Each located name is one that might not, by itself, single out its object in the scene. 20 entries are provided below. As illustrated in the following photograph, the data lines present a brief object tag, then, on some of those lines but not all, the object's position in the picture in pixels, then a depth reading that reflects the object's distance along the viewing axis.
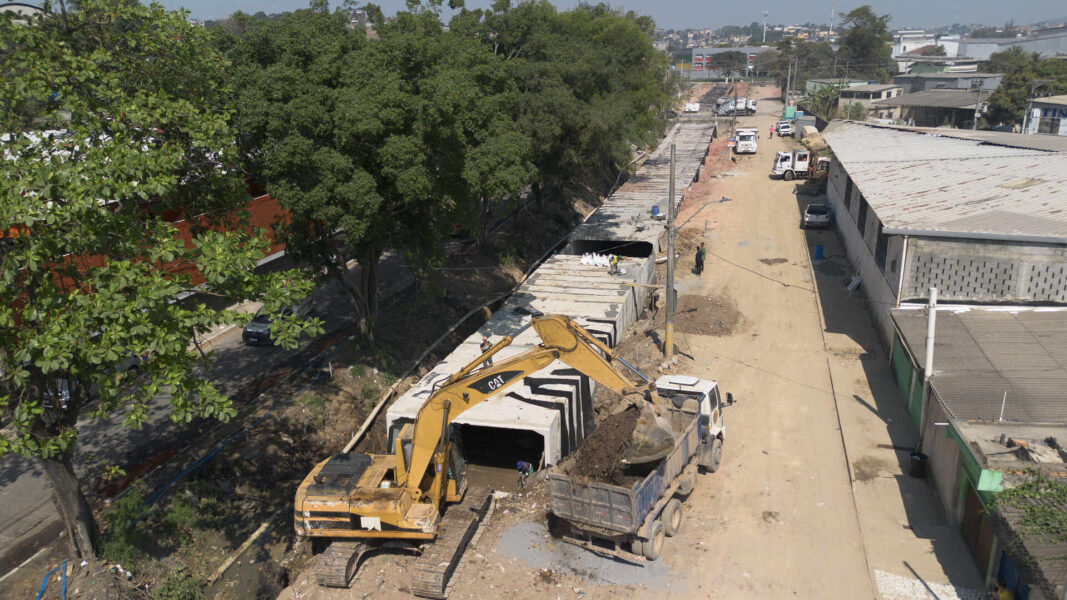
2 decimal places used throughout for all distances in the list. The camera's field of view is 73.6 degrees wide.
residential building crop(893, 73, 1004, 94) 94.69
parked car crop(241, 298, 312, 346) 24.89
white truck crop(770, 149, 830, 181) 51.41
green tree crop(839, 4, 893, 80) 129.88
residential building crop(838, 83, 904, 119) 87.81
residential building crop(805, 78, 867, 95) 93.81
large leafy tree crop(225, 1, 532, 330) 18.16
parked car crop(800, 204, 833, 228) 39.25
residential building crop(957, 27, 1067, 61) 168.56
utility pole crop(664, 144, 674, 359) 23.00
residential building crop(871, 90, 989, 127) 72.87
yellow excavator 14.07
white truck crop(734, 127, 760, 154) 63.47
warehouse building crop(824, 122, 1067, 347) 20.73
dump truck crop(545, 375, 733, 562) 13.66
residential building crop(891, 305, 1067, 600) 11.90
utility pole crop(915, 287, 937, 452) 17.27
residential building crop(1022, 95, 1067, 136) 60.94
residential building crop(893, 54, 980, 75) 137.75
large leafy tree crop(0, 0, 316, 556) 11.36
